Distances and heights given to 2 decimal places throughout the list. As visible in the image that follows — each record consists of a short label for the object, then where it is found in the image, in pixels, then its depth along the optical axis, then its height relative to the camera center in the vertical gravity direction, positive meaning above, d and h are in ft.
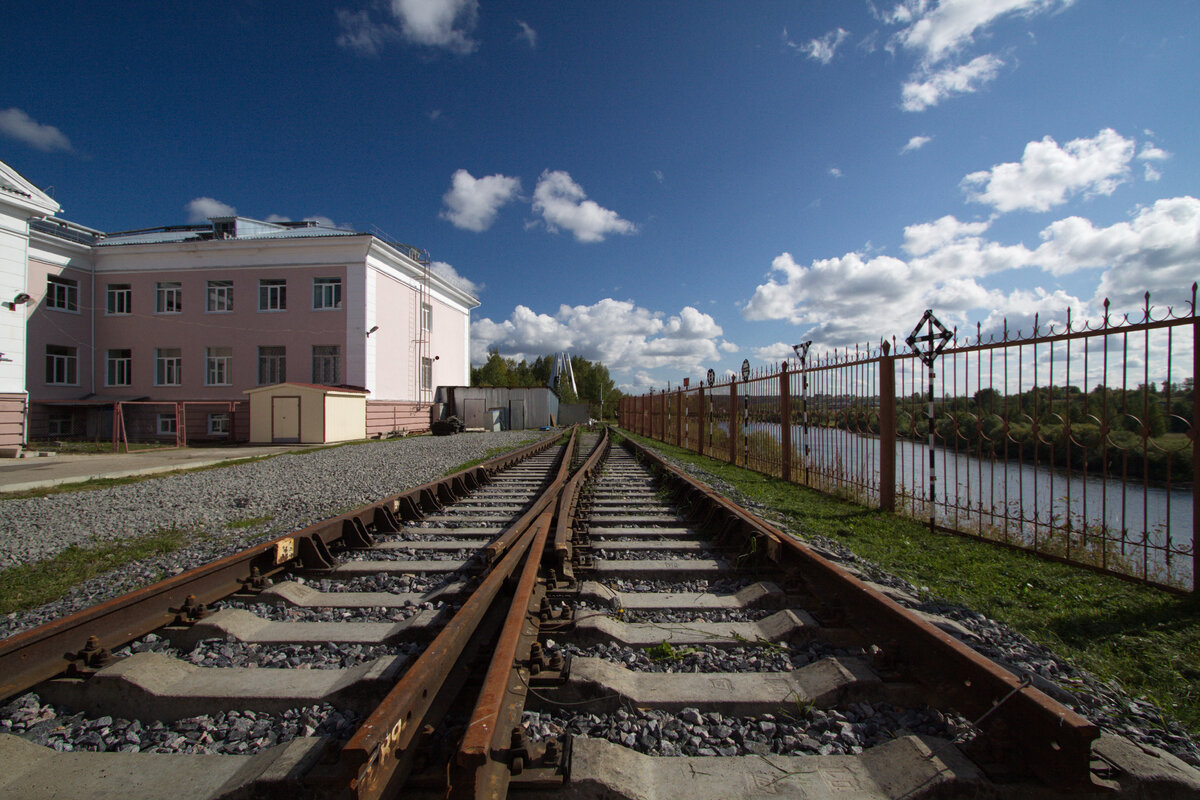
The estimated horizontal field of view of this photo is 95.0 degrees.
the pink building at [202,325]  83.82 +11.76
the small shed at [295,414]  67.46 -1.72
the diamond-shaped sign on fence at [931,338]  18.36 +2.19
